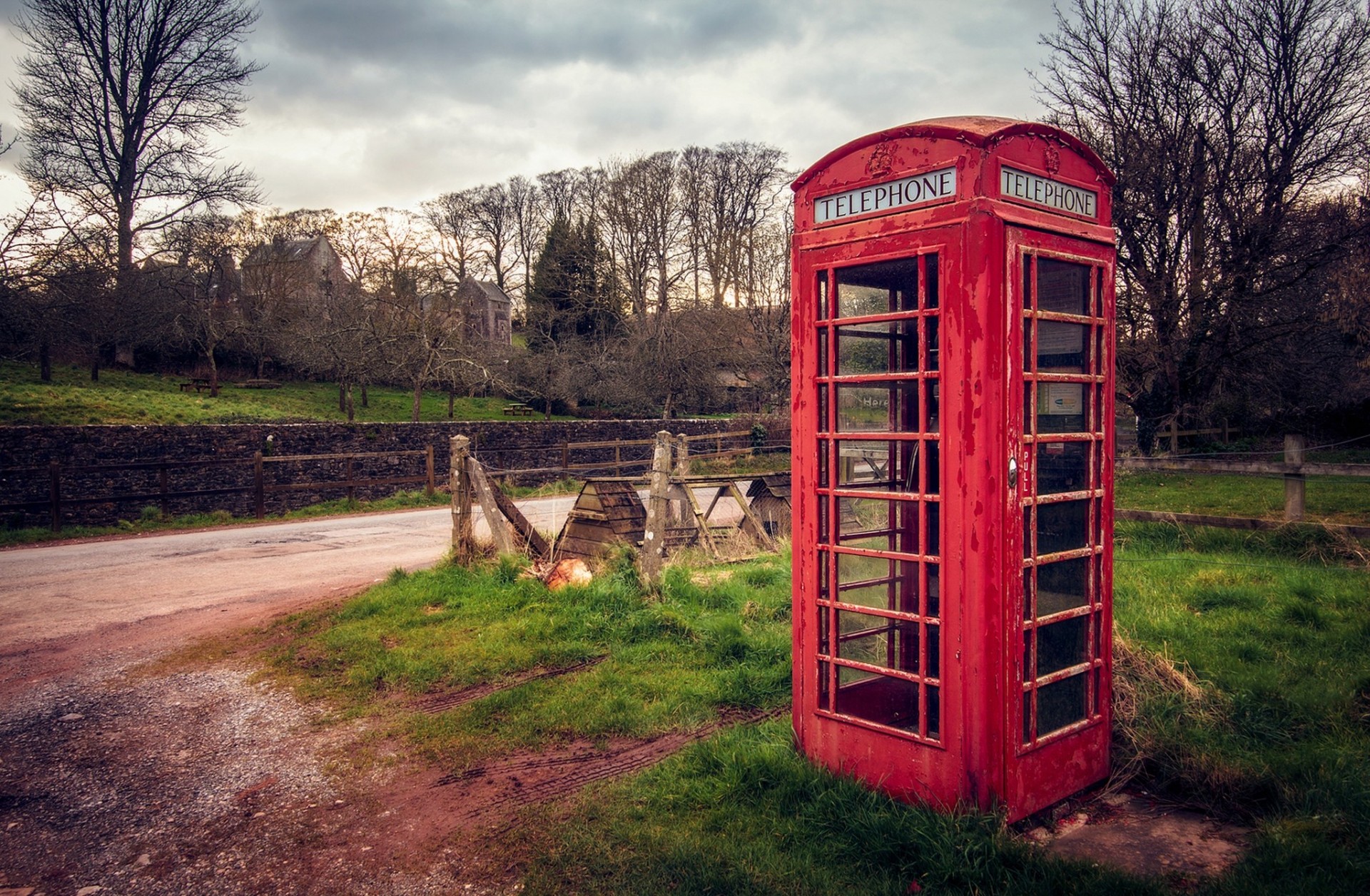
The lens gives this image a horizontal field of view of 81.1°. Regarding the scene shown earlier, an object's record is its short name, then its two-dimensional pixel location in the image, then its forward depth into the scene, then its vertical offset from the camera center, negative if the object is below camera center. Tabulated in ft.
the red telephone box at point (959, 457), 10.18 -0.30
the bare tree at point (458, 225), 148.87 +41.55
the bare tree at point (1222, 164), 52.85 +17.99
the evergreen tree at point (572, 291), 127.34 +24.46
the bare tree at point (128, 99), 87.92 +40.49
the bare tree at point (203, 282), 93.50 +20.98
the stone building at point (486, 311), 128.47 +28.25
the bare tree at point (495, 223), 159.74 +44.13
